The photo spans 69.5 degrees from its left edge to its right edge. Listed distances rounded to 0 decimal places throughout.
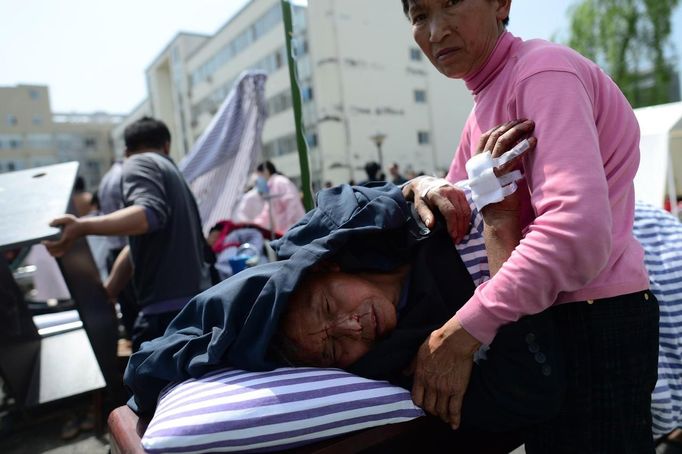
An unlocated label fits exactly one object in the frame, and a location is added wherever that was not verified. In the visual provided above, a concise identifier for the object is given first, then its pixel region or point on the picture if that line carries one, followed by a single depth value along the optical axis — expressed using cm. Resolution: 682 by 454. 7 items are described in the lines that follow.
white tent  429
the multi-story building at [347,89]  2691
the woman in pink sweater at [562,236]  98
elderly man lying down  114
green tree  1806
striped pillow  102
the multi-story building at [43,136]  5831
